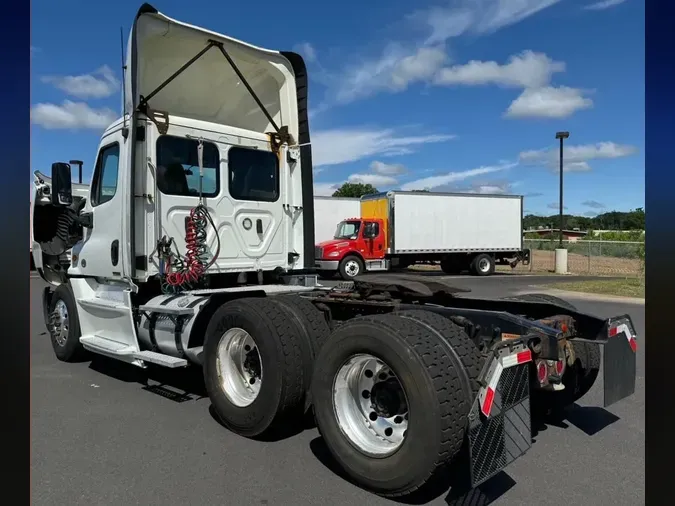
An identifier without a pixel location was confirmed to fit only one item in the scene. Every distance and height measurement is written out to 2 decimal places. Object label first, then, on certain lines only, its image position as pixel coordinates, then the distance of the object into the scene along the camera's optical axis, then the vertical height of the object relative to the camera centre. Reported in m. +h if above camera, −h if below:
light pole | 25.31 +5.13
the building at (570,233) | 69.78 +2.14
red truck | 22.48 +0.65
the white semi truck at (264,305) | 3.21 -0.51
